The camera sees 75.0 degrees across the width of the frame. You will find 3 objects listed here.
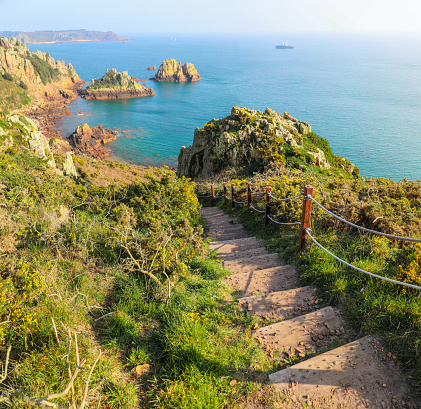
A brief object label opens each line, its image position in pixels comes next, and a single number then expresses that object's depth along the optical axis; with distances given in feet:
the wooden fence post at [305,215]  17.31
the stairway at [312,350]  10.02
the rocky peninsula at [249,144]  56.65
